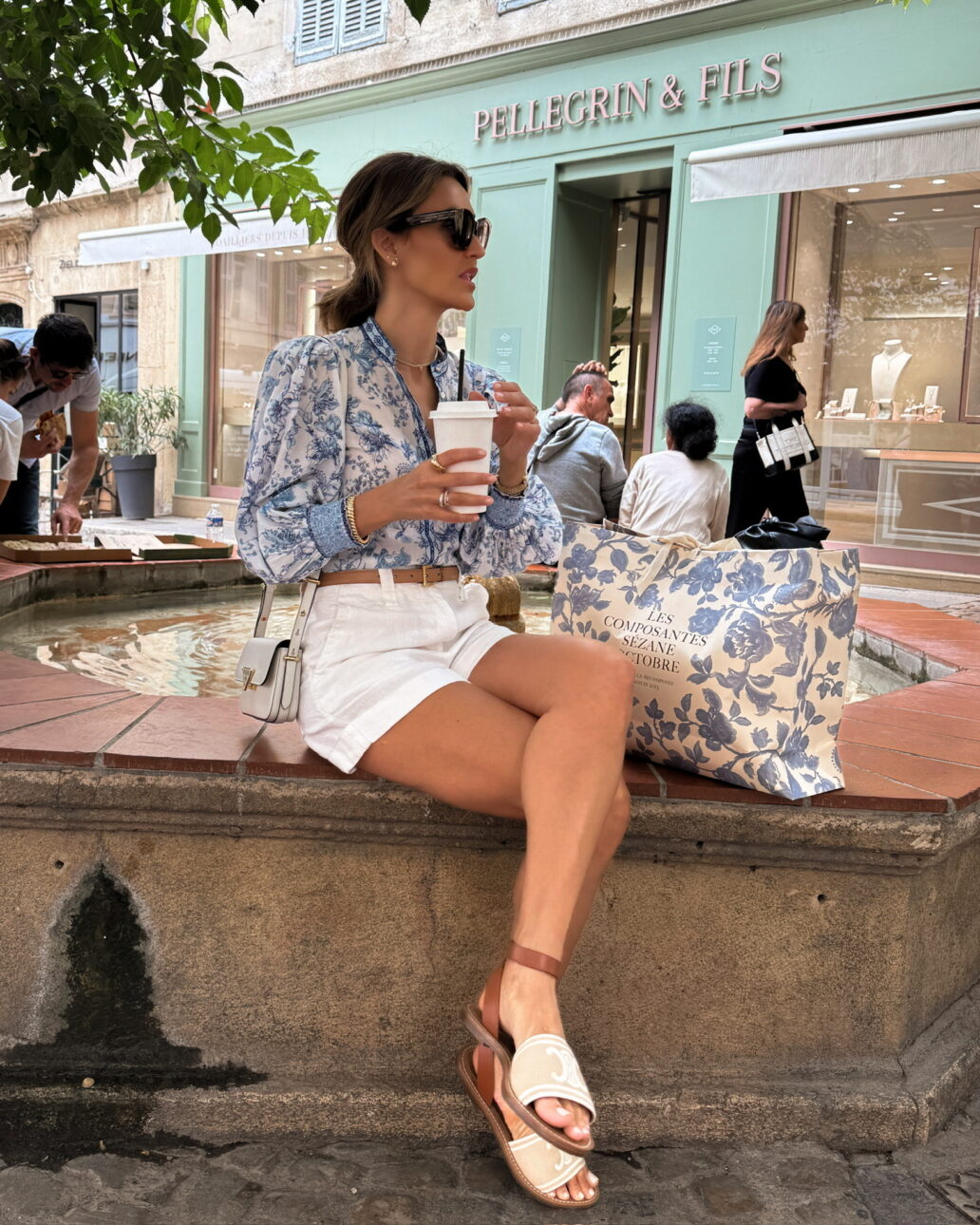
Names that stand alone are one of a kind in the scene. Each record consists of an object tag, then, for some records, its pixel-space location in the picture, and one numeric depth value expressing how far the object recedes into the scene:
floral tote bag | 1.93
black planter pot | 13.29
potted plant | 13.32
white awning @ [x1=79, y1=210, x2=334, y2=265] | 9.93
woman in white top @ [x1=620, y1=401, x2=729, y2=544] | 5.64
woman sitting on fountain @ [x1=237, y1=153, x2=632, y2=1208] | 1.75
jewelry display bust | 8.94
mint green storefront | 8.62
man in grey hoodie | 5.84
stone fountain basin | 1.99
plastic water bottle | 7.30
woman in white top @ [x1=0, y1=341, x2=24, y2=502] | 4.48
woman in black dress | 6.16
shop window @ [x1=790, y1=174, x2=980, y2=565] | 8.63
